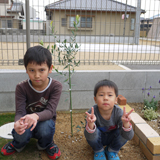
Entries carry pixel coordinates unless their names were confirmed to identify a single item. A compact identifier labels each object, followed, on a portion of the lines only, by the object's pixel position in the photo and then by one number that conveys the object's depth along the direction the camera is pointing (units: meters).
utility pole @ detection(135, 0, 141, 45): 3.73
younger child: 1.78
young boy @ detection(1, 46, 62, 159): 1.85
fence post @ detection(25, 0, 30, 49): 3.16
